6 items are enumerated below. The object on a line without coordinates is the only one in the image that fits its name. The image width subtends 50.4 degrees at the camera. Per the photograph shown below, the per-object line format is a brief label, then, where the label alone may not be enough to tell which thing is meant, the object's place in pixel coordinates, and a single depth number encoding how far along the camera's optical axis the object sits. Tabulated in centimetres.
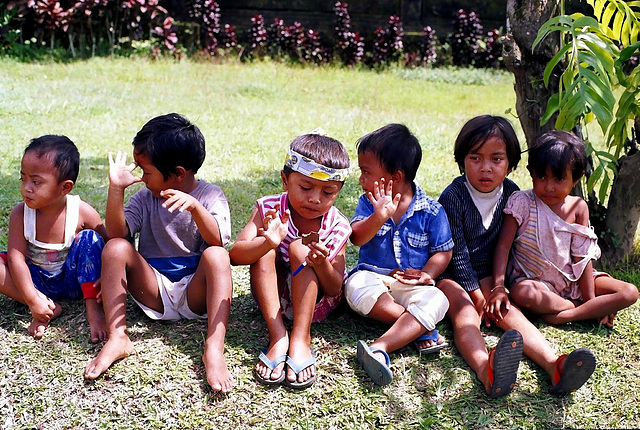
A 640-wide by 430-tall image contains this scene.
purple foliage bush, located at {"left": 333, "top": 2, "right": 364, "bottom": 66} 1156
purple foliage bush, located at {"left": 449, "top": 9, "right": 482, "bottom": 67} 1186
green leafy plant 340
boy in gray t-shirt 303
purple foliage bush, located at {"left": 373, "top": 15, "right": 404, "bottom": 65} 1162
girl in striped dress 345
